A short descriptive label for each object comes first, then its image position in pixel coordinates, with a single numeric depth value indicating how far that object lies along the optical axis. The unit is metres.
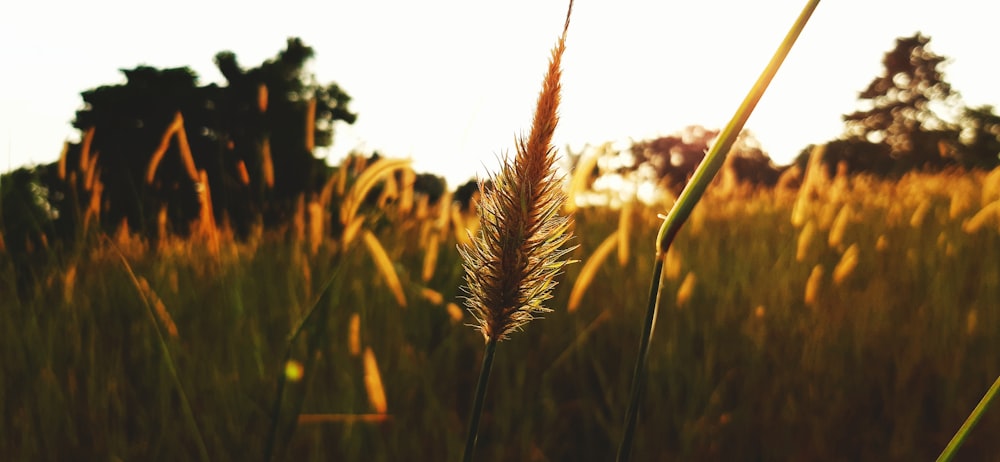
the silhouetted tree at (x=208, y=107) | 11.61
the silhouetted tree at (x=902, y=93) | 29.72
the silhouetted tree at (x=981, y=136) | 19.95
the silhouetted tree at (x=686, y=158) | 28.55
